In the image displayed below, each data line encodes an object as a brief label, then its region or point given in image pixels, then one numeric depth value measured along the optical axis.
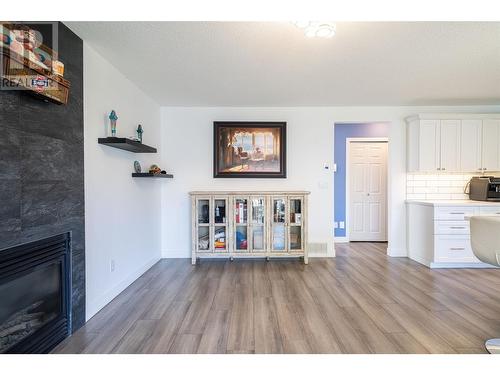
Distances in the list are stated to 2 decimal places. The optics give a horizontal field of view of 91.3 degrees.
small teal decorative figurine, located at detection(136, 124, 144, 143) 2.84
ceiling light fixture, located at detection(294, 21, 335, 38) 1.68
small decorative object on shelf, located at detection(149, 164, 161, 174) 3.09
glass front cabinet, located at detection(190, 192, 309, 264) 3.48
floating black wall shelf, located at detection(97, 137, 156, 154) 2.18
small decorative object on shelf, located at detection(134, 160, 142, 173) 2.92
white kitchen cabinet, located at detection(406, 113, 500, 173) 3.54
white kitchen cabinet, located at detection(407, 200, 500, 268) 3.25
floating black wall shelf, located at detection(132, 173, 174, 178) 2.84
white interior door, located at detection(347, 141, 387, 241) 4.97
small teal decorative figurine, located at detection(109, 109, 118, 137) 2.22
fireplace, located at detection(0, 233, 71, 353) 1.36
